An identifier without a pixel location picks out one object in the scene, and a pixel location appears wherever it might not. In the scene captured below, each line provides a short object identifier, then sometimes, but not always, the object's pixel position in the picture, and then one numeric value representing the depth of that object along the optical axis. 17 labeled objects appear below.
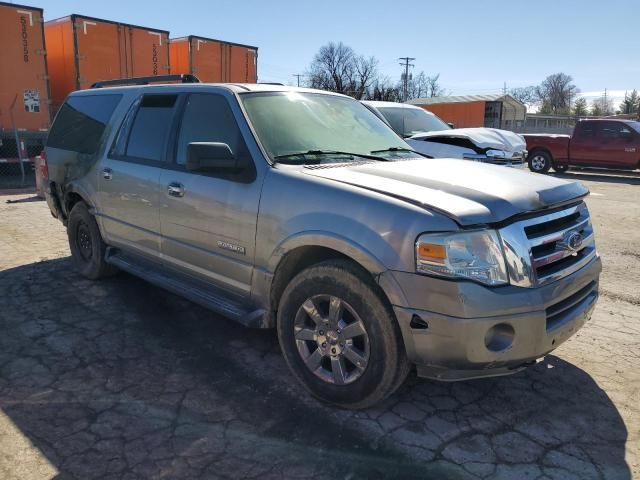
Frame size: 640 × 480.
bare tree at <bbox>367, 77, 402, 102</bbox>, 66.29
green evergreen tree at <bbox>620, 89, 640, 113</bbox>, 69.68
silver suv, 2.65
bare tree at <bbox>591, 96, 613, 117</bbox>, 77.14
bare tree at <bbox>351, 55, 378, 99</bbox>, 72.97
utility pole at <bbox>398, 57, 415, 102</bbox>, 79.71
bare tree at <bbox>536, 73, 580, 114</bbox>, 95.88
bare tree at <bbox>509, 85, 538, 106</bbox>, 99.75
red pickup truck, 16.20
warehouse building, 39.19
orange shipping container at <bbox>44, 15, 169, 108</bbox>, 13.29
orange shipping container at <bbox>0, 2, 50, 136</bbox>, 12.41
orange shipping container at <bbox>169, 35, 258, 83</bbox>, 14.98
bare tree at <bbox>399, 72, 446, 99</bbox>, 88.25
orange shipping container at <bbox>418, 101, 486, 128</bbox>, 39.06
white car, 9.34
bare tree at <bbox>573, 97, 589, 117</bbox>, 78.47
